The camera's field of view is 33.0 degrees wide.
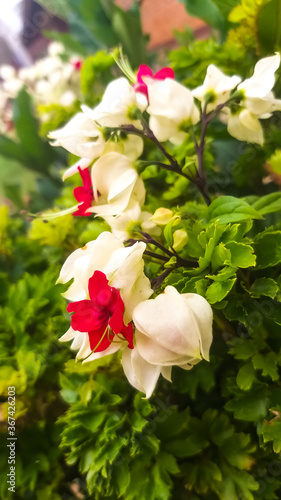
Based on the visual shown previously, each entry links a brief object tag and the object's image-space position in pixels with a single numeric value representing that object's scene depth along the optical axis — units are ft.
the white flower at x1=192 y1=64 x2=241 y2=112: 0.50
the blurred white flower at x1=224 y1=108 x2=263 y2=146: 0.51
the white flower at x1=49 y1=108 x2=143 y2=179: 0.48
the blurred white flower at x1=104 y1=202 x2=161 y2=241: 0.48
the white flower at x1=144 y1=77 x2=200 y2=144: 0.48
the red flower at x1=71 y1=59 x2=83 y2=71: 1.10
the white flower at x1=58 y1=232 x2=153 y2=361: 0.40
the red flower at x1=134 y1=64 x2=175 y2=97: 0.51
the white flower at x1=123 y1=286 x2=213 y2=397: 0.37
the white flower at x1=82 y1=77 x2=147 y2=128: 0.49
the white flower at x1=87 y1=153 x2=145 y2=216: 0.47
